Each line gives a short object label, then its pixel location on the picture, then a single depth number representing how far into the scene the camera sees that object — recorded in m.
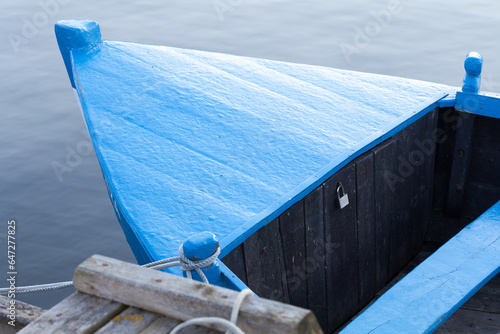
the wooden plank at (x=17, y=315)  2.56
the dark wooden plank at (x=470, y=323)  3.66
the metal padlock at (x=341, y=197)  3.37
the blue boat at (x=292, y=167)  2.94
